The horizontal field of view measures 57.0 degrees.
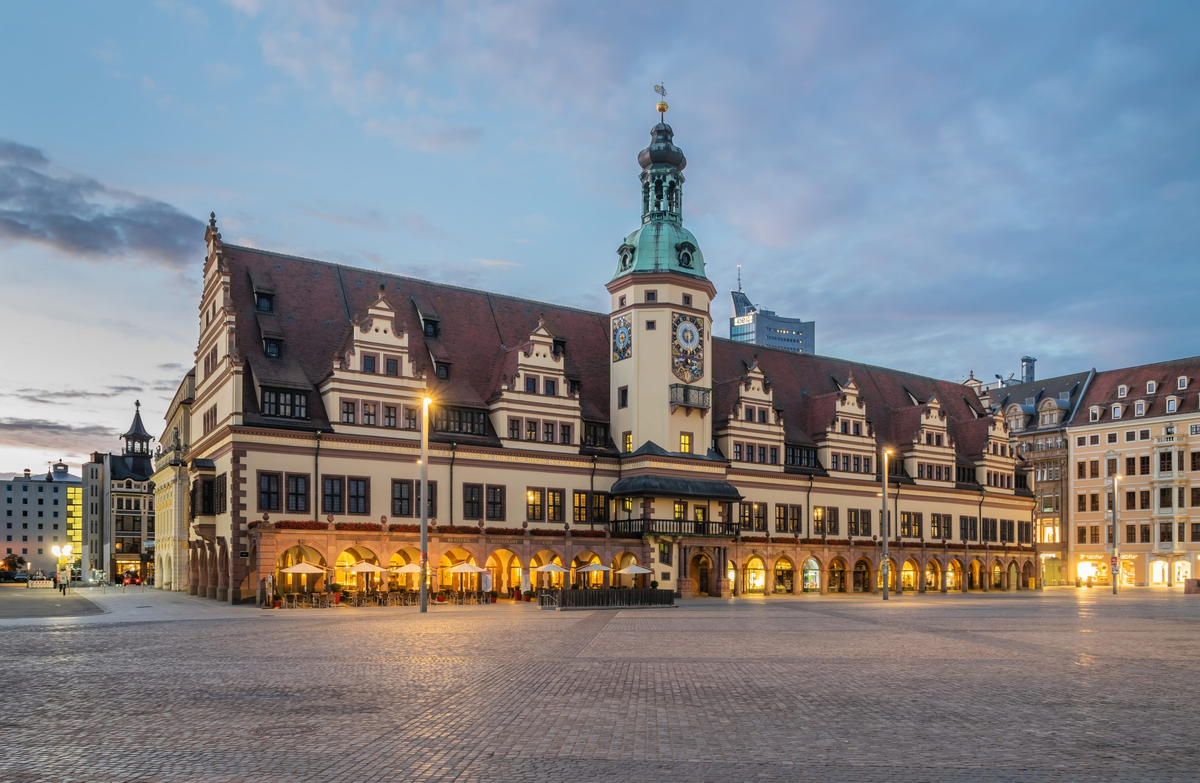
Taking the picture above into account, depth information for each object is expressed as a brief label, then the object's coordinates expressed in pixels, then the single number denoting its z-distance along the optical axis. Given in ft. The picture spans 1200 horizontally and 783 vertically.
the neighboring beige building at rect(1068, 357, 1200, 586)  368.48
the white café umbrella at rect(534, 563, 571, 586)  223.71
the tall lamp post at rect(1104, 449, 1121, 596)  272.10
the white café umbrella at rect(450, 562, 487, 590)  202.69
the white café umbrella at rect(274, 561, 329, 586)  185.88
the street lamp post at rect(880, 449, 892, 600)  226.91
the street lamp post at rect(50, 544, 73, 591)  326.03
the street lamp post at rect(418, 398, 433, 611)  159.02
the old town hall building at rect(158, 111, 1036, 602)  204.03
